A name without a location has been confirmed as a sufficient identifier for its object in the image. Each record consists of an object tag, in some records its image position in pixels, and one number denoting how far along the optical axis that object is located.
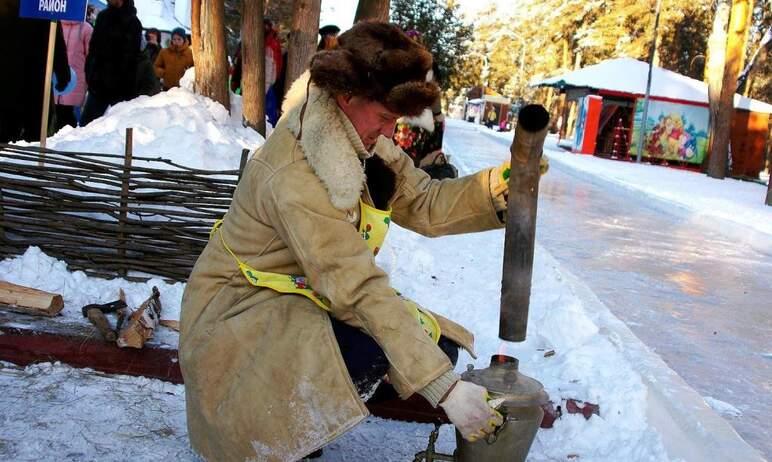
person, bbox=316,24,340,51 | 8.70
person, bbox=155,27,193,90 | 10.41
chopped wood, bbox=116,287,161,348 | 3.27
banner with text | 4.64
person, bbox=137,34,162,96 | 8.57
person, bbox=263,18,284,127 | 9.77
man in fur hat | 2.05
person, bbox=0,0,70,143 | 5.96
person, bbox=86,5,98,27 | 11.60
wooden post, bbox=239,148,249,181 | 4.05
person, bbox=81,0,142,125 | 7.38
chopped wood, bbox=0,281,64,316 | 3.56
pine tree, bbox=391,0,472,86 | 25.83
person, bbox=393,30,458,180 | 6.45
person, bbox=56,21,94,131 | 8.38
